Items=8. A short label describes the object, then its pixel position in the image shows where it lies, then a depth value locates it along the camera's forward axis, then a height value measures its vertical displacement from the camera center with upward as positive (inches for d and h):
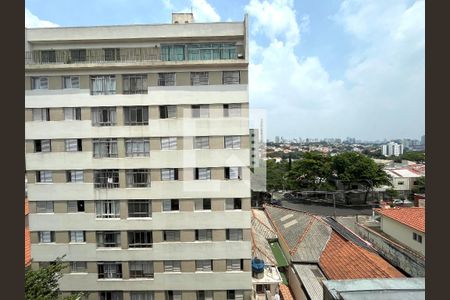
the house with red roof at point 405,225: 691.4 -219.3
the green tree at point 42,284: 368.5 -193.9
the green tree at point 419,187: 1632.6 -247.8
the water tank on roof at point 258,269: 585.0 -265.4
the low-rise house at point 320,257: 548.2 -262.8
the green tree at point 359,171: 1561.3 -145.2
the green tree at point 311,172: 1663.4 -153.4
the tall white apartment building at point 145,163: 498.0 -28.2
